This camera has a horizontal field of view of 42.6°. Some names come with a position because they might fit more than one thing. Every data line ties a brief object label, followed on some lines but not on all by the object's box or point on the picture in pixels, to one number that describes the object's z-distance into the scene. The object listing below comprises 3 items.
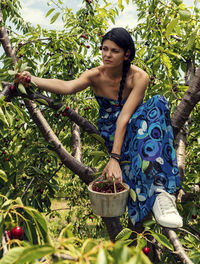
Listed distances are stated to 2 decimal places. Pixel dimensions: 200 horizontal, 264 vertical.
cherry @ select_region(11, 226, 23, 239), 1.05
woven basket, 1.66
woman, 1.70
